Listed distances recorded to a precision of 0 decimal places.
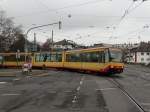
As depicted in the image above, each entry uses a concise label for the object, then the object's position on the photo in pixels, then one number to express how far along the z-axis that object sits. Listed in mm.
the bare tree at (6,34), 42446
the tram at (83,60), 16098
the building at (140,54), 61050
